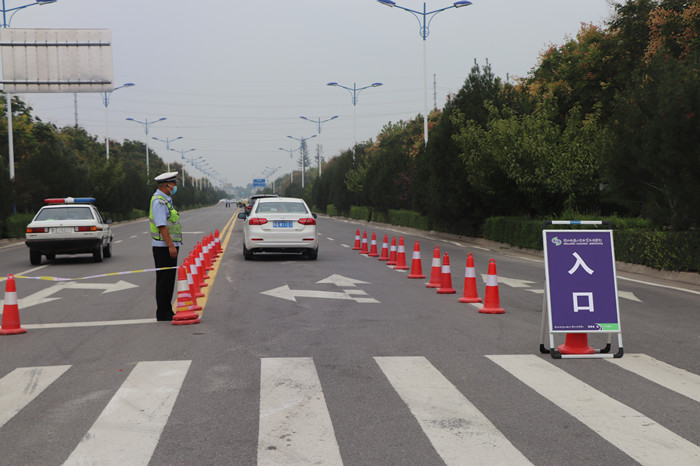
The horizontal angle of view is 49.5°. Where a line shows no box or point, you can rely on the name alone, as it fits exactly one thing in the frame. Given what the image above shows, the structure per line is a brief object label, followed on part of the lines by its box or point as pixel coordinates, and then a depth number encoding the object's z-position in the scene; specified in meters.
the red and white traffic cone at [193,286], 10.64
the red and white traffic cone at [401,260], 17.62
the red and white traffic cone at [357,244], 24.83
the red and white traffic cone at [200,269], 13.91
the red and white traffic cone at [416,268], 15.48
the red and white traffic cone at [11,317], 9.07
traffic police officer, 9.69
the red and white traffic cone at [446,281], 12.83
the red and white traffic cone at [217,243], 22.07
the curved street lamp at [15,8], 36.47
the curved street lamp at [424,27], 37.78
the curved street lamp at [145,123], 86.43
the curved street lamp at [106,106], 65.81
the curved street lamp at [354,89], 59.05
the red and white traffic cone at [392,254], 18.73
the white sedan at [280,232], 19.17
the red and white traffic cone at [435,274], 13.48
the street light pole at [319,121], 81.88
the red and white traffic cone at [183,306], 9.52
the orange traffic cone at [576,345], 7.57
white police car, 18.98
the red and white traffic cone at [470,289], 11.51
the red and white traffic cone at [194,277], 11.15
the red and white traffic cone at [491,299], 10.51
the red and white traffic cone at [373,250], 21.58
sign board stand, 7.38
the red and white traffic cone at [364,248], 22.91
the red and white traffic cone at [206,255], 16.84
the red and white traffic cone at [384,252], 19.88
